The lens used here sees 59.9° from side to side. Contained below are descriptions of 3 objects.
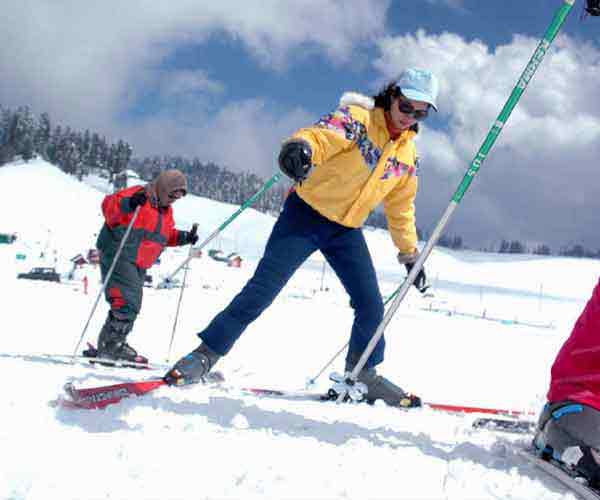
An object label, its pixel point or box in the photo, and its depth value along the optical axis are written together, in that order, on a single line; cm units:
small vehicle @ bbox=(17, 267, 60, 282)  2138
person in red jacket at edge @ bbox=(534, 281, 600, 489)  169
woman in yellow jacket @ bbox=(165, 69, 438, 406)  282
